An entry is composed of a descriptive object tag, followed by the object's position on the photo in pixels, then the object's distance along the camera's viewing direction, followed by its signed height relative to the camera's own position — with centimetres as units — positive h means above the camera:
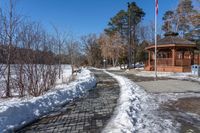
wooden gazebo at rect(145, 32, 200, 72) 1600 +117
